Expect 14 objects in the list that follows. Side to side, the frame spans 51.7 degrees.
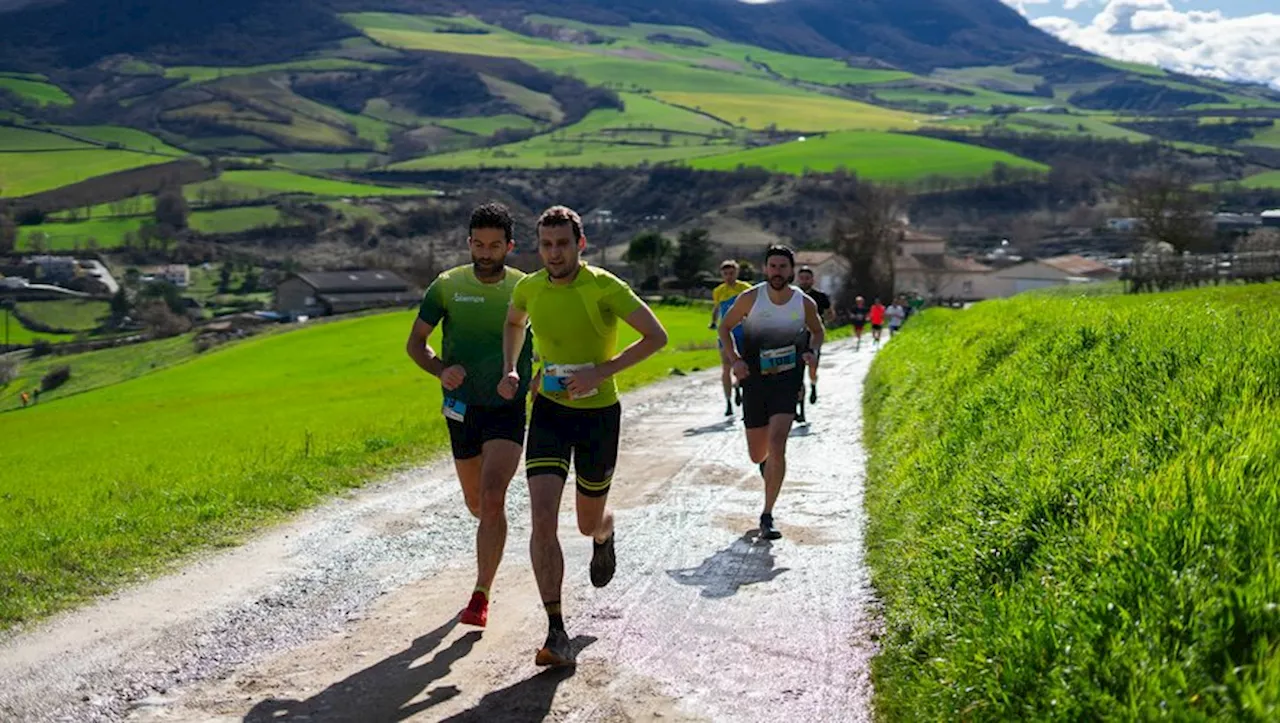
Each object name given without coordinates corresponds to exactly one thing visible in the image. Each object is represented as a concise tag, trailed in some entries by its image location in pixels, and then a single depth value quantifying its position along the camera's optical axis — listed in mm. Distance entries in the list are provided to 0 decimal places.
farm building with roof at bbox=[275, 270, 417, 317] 110500
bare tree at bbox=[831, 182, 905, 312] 84250
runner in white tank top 11359
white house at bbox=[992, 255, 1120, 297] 117938
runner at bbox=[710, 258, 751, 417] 18703
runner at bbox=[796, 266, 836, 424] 14852
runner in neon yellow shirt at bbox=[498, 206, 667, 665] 7594
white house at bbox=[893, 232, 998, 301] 117062
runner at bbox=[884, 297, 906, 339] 48562
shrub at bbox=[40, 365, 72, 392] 73938
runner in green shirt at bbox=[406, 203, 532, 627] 8398
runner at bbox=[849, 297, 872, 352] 41812
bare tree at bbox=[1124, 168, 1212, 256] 66688
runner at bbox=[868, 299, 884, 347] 42562
